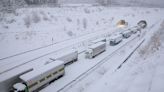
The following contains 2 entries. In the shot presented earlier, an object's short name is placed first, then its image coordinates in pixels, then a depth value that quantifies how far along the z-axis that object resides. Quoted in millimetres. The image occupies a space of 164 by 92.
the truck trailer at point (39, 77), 12789
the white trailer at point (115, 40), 27659
